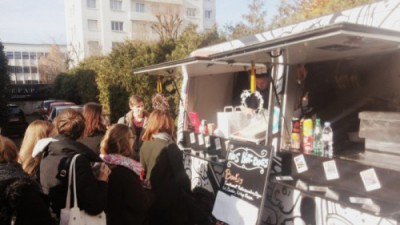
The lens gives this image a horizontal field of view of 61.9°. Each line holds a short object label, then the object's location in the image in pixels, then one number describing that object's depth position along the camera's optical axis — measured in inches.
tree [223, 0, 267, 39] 621.6
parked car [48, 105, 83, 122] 558.5
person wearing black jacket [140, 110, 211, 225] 143.6
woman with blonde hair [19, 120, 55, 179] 120.7
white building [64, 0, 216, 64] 1557.6
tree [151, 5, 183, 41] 999.0
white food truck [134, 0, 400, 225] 108.1
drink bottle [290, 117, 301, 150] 144.9
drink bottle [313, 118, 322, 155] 138.5
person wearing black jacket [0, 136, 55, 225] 78.9
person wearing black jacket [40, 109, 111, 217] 97.9
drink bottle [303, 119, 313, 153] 140.0
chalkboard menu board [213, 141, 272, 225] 129.2
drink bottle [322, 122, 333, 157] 135.8
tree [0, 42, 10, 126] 555.8
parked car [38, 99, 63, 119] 802.8
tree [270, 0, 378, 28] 370.0
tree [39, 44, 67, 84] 1924.0
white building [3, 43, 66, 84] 2489.9
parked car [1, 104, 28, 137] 636.7
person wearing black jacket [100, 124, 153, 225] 114.3
